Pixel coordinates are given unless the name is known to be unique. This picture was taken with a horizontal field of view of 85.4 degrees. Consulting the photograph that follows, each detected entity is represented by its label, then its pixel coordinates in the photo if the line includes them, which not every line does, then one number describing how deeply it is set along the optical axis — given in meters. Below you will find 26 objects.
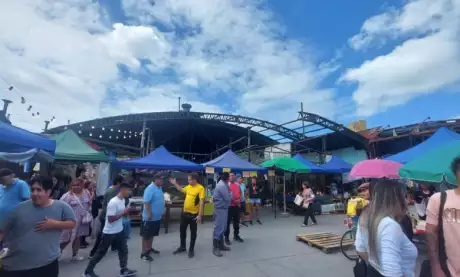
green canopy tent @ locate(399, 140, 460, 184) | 4.30
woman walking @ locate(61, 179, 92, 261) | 5.06
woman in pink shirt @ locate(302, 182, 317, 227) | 9.10
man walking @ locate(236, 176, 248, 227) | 8.78
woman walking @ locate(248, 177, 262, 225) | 10.02
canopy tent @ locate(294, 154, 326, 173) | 12.18
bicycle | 5.37
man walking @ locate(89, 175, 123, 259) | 4.88
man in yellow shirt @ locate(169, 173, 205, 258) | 5.37
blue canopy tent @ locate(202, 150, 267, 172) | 10.56
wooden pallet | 5.66
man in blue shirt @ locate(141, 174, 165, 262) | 5.06
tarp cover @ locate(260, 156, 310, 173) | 11.82
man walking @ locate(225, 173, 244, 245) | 6.76
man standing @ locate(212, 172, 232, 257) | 5.54
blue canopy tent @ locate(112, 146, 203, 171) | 9.74
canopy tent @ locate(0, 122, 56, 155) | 4.13
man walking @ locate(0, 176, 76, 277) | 2.27
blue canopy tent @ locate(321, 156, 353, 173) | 13.09
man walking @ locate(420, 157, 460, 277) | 1.95
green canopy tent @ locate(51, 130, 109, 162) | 7.88
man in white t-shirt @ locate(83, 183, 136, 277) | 3.95
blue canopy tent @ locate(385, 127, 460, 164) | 7.30
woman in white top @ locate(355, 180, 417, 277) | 1.69
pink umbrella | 6.82
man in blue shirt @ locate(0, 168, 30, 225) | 3.72
